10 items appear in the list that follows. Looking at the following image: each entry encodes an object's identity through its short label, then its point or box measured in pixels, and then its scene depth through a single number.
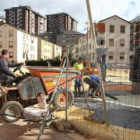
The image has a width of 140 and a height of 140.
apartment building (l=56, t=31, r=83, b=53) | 105.70
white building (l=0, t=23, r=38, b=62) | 64.19
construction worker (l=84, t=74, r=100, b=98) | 8.03
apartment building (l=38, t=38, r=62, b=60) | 80.50
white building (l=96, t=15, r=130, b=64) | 56.56
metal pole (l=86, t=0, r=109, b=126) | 4.20
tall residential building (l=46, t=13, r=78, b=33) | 149.50
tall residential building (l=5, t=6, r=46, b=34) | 129.50
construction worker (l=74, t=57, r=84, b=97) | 8.35
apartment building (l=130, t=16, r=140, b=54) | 60.38
